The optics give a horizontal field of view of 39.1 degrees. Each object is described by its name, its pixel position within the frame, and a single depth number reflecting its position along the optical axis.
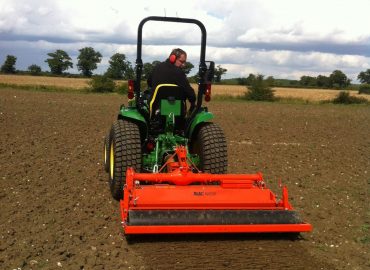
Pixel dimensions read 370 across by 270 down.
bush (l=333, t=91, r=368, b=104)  35.28
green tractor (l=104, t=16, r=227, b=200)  5.88
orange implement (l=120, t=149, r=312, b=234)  4.68
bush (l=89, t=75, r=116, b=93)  33.91
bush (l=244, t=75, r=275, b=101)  34.41
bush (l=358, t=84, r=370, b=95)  50.06
